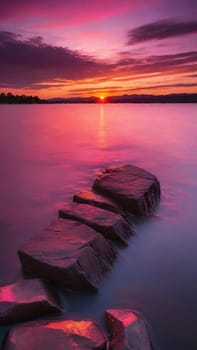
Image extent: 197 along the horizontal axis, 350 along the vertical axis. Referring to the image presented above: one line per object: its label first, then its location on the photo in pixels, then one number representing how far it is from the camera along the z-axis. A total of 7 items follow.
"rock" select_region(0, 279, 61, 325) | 2.04
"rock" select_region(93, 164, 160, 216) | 3.98
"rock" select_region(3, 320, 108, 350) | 1.77
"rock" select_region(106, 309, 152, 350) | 1.82
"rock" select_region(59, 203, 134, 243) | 3.16
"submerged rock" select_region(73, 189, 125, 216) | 3.74
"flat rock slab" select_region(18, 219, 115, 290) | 2.40
